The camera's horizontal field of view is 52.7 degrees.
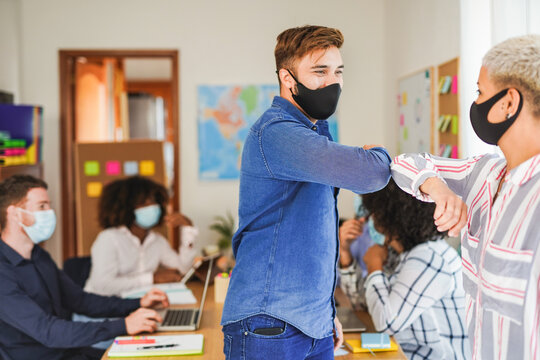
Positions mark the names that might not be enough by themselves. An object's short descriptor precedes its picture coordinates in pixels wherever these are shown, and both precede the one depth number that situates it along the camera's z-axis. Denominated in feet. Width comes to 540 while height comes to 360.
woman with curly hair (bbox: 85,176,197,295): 10.03
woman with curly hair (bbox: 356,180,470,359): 6.68
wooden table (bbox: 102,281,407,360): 6.04
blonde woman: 3.36
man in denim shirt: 4.23
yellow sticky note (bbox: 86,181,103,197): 15.06
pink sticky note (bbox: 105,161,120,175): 15.17
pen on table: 6.31
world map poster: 15.65
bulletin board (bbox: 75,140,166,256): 14.94
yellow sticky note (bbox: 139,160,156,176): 15.39
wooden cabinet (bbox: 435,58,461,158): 10.18
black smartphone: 4.25
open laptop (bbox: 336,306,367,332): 6.74
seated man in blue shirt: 6.73
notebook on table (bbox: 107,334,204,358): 6.16
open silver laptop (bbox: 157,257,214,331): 7.04
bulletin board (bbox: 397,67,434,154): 11.81
